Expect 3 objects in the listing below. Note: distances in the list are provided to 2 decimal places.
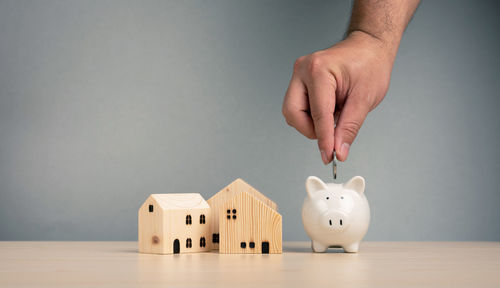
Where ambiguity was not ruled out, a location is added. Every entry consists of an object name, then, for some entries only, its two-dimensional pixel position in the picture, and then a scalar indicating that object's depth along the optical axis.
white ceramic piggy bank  0.98
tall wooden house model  0.99
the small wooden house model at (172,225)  1.00
